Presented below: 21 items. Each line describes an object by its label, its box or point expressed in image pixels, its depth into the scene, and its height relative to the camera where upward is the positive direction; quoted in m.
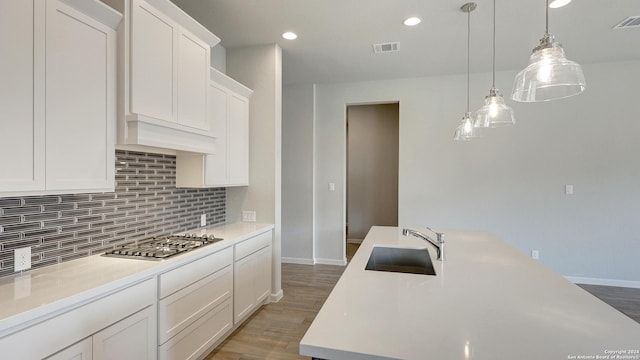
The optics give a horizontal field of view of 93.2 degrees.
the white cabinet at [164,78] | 1.76 +0.66
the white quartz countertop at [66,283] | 1.15 -0.49
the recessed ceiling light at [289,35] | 3.00 +1.46
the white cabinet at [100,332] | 1.16 -0.67
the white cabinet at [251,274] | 2.56 -0.88
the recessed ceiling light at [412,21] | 2.70 +1.44
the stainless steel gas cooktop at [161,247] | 1.88 -0.47
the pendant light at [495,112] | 2.09 +0.48
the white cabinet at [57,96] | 1.28 +0.39
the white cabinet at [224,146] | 2.57 +0.32
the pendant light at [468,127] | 2.51 +0.47
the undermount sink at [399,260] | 2.12 -0.58
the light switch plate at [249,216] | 3.31 -0.40
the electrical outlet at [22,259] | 1.53 -0.41
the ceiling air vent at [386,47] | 3.25 +1.46
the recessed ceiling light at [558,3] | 2.38 +1.42
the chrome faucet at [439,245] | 1.89 -0.41
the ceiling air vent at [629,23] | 2.72 +1.46
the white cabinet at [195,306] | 1.80 -0.85
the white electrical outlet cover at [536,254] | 4.02 -0.98
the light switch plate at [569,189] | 3.91 -0.11
